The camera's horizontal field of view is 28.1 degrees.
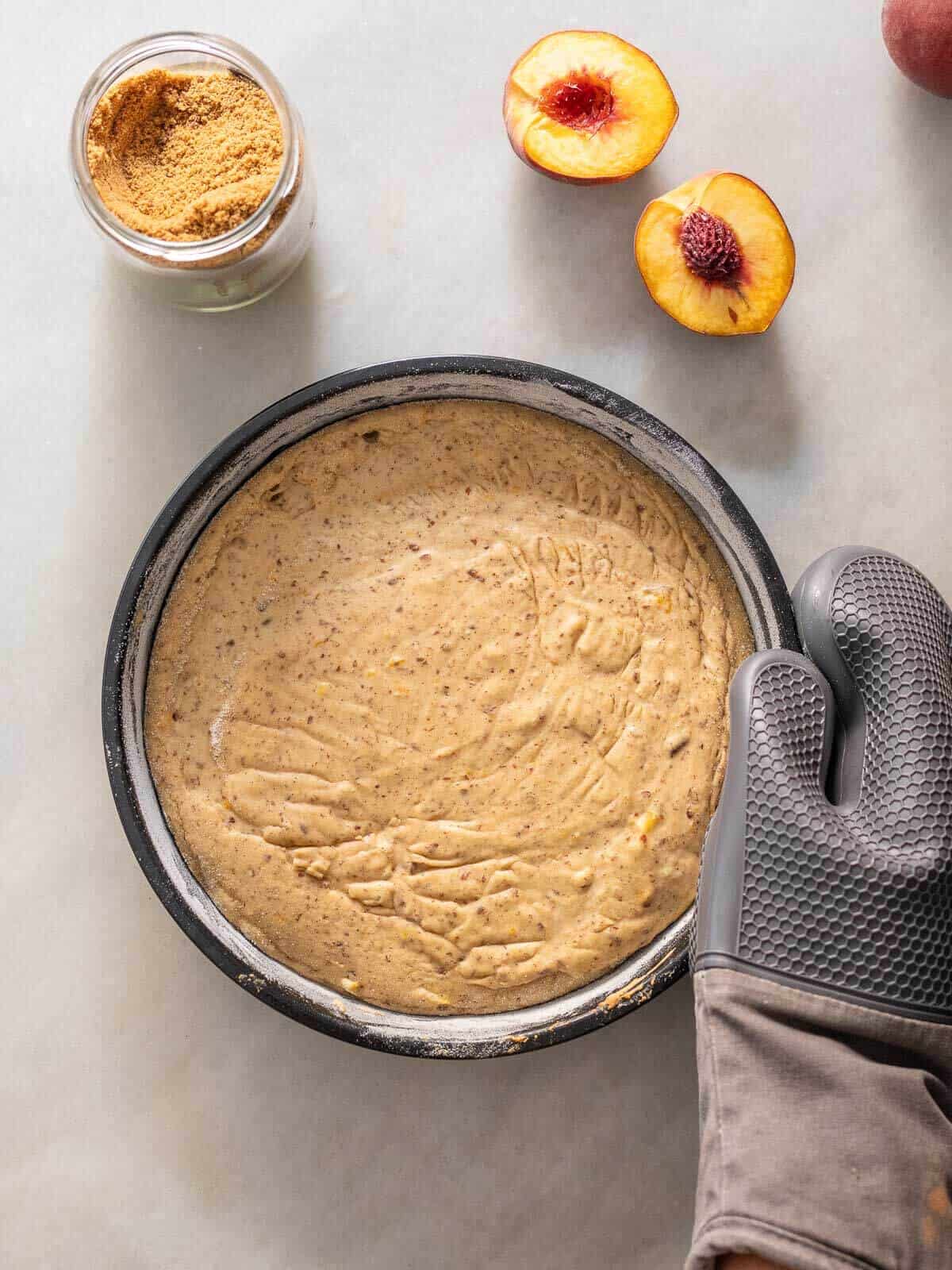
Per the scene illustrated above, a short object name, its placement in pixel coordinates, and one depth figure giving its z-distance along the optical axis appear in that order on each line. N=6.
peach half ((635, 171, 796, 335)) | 0.73
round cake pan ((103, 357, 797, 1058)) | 0.70
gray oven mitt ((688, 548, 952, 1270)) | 0.66
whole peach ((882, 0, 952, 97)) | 0.73
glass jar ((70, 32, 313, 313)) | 0.69
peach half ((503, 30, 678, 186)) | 0.73
